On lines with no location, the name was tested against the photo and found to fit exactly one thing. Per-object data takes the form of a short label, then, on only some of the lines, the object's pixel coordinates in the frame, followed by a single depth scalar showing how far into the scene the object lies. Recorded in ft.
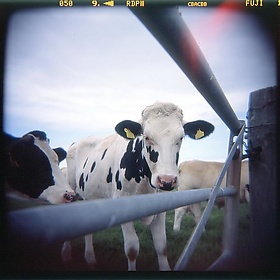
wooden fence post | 2.72
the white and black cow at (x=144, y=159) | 3.05
